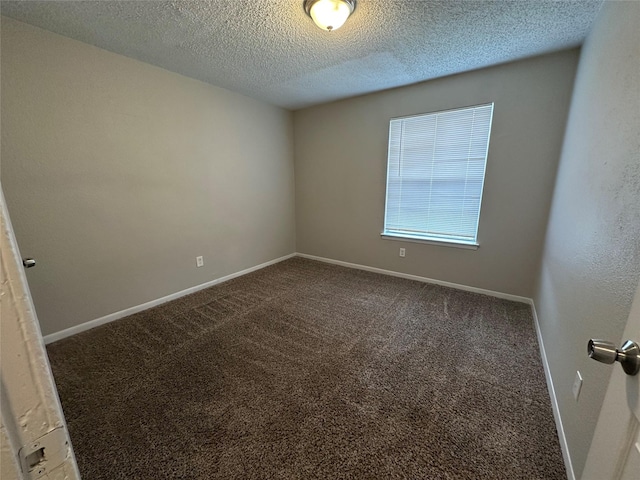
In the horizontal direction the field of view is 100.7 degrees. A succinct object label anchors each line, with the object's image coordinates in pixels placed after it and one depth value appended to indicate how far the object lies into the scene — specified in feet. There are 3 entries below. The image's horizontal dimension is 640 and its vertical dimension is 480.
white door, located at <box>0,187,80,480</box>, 1.08
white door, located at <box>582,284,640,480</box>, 1.72
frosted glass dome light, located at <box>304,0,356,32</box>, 5.37
